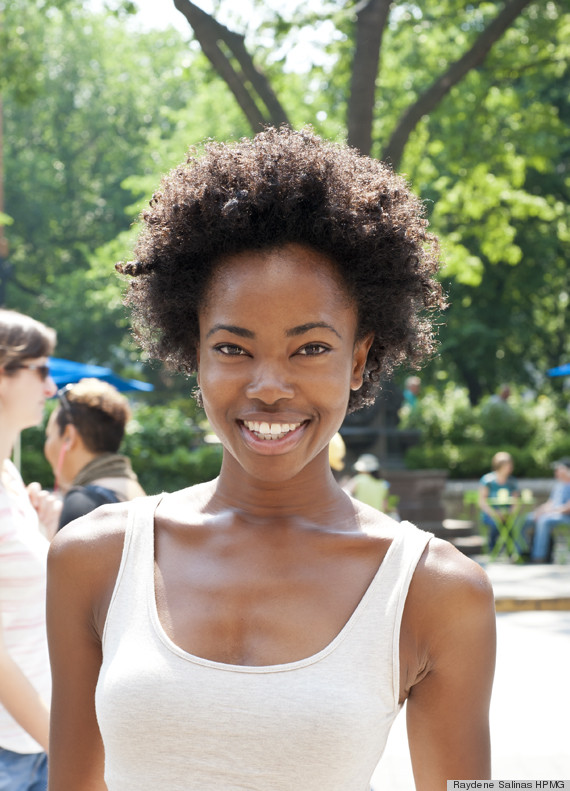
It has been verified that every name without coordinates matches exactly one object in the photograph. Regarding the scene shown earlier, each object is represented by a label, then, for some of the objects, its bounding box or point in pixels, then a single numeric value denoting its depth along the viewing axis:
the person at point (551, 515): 15.06
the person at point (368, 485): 12.25
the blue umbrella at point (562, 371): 18.23
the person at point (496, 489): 14.97
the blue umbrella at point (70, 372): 11.29
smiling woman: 1.63
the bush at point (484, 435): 18.19
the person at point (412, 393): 18.88
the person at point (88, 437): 4.21
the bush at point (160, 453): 15.40
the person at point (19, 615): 2.54
